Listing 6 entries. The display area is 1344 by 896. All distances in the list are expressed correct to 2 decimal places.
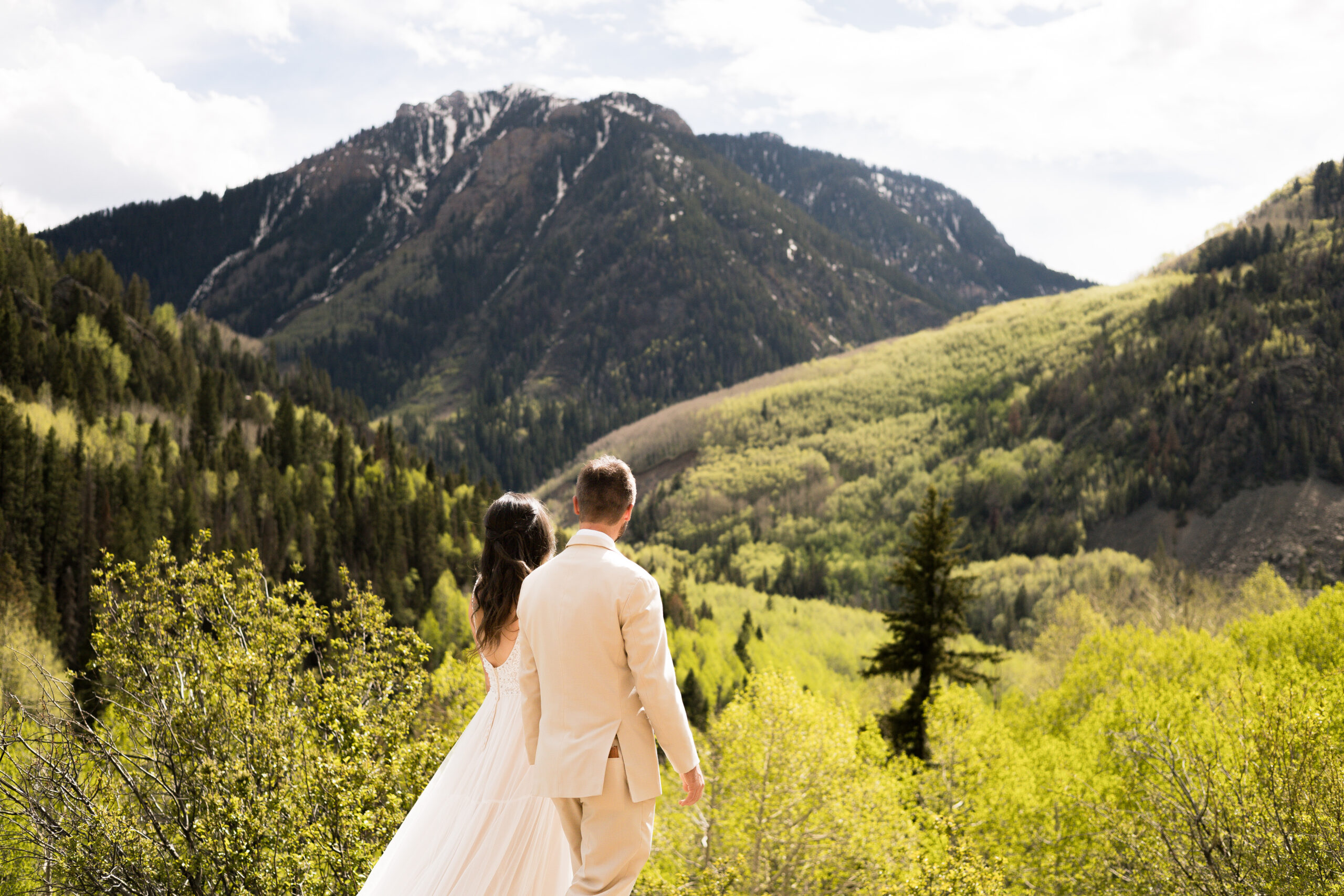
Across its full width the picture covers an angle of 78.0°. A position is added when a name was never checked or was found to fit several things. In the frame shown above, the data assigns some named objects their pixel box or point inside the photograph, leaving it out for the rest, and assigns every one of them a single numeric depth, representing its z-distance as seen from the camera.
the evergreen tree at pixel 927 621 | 35.03
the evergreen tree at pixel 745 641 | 99.06
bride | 6.82
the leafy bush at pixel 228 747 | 11.11
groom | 5.69
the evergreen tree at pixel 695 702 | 71.69
